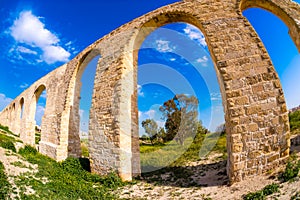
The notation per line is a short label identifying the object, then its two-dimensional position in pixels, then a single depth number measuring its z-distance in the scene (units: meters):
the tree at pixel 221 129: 17.22
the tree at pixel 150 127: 26.83
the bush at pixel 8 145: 8.56
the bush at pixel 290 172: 4.05
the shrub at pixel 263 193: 3.90
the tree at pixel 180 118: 21.86
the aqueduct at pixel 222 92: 4.96
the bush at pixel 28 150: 9.84
